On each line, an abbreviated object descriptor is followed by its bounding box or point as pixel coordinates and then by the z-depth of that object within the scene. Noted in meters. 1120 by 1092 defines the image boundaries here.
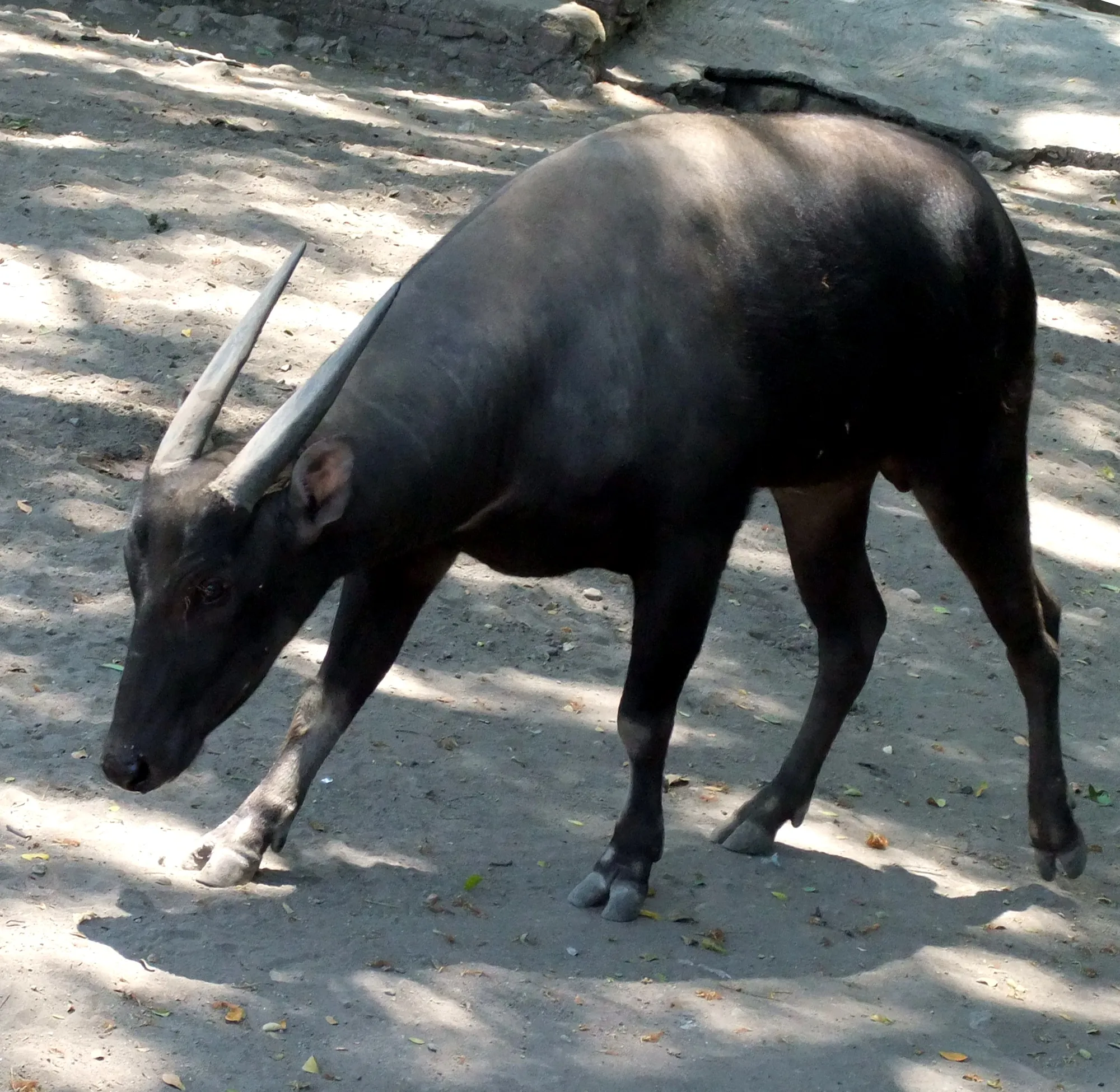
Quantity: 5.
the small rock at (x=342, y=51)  10.13
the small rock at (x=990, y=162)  10.19
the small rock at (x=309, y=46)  10.12
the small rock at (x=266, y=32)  10.08
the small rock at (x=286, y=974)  3.53
